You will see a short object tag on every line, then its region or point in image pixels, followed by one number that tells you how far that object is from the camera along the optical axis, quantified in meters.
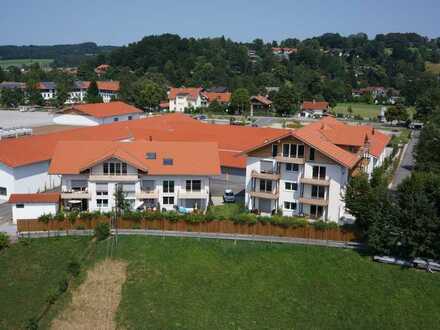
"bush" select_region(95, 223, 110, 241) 31.16
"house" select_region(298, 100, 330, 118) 115.18
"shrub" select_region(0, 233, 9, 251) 29.96
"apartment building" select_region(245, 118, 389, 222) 35.19
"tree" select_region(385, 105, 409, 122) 97.75
